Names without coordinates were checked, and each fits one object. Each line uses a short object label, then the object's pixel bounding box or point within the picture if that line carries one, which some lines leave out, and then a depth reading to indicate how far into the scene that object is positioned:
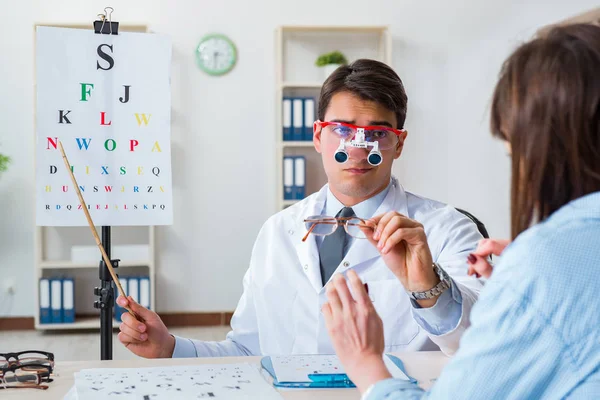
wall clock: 4.65
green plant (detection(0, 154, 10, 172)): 4.25
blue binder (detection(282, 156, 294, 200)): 4.45
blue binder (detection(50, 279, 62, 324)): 4.41
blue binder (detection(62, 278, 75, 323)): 4.41
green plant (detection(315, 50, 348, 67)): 4.58
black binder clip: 1.96
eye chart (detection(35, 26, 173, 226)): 1.92
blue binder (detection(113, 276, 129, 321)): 4.46
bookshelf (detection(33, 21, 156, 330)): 4.44
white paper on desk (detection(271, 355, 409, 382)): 1.25
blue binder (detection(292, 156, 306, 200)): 4.44
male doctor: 1.69
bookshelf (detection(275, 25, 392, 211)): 4.72
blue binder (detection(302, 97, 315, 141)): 4.46
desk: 1.16
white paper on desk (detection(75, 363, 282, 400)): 1.11
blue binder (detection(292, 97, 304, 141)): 4.46
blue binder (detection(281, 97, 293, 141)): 4.46
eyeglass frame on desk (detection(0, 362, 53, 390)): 1.19
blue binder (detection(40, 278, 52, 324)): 4.40
